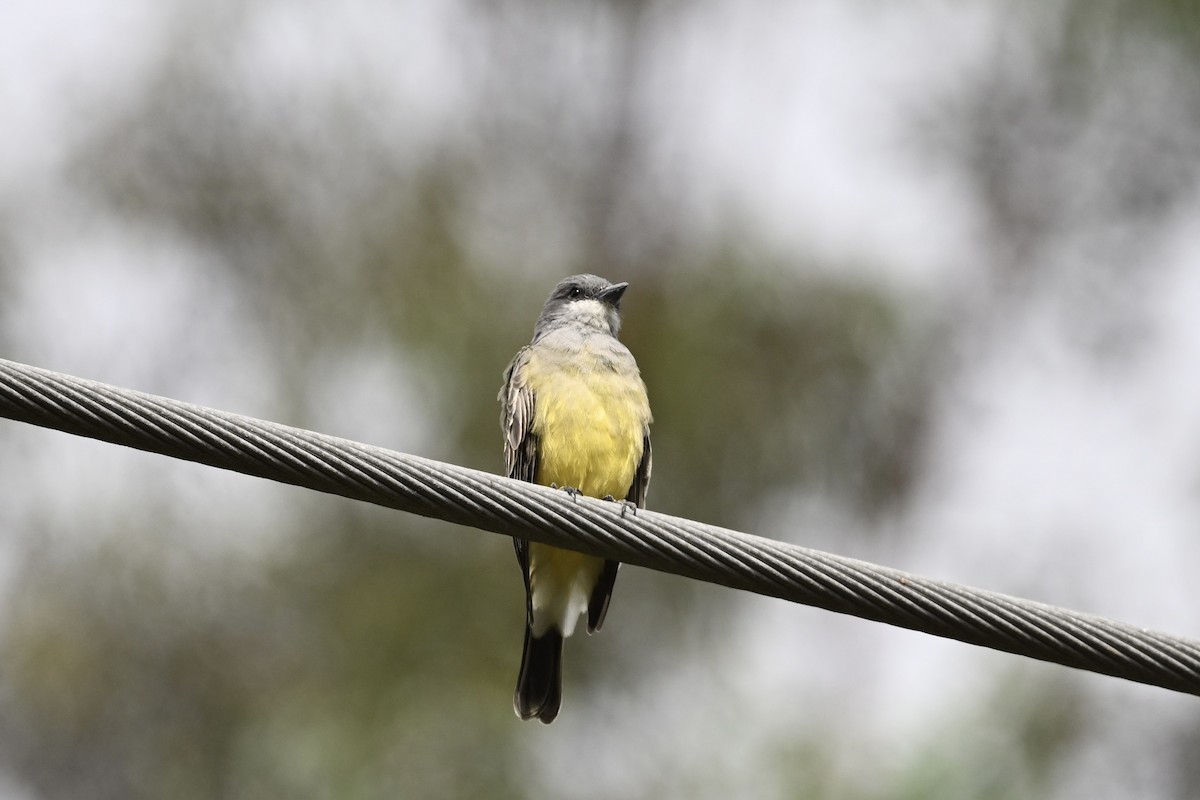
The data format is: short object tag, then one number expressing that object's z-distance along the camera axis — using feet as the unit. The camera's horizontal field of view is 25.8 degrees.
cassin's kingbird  37.24
